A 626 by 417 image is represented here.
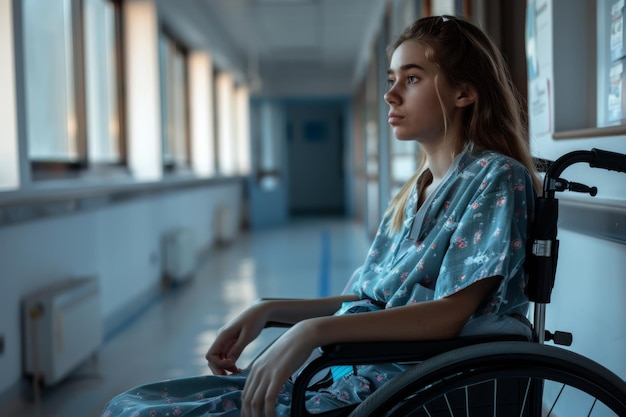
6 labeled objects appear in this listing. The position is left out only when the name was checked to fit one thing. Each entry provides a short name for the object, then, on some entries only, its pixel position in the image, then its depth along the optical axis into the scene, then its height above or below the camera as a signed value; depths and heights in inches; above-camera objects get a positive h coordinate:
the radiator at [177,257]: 219.1 -29.2
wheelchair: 39.4 -12.8
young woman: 41.9 -6.6
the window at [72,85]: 141.3 +24.0
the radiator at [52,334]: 113.7 -28.8
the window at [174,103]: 270.2 +33.2
